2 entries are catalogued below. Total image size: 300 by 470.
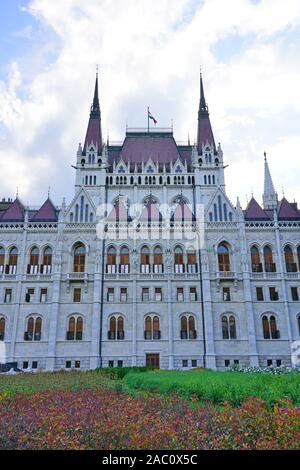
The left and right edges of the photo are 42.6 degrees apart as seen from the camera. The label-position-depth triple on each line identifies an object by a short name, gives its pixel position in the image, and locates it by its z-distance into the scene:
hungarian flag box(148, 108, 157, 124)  58.71
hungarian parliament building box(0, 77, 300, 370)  42.16
